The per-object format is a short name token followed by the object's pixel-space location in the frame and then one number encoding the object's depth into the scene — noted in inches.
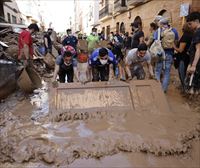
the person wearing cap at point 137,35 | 302.3
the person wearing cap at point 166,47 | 236.7
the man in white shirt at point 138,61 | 206.7
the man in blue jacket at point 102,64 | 210.8
